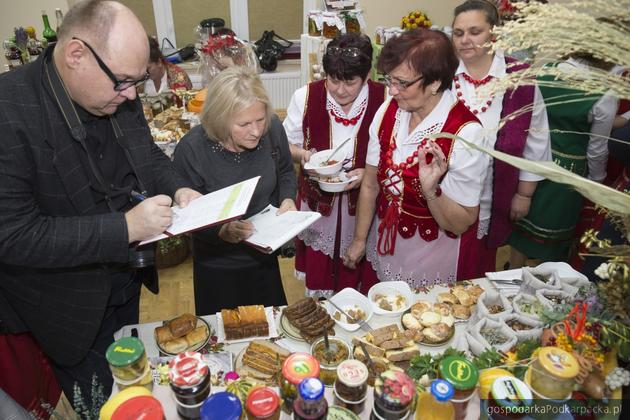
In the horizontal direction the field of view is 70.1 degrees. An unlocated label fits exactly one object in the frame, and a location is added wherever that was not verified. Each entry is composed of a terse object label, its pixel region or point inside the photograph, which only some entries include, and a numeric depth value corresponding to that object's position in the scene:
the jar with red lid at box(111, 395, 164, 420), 0.94
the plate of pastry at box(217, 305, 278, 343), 1.49
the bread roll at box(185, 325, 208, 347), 1.46
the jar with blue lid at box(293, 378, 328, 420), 0.91
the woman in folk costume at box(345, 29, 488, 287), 1.73
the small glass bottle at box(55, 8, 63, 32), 3.45
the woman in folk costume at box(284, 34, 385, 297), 2.18
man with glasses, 1.28
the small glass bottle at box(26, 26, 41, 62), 3.71
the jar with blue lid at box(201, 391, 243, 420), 0.95
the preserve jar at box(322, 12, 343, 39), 4.09
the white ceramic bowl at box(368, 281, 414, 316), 1.64
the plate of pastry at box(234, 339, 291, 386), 1.34
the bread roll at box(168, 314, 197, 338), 1.47
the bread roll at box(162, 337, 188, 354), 1.44
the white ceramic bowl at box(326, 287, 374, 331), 1.61
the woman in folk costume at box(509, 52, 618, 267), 2.29
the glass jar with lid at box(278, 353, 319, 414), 1.04
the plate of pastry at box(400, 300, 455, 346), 1.45
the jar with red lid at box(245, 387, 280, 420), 0.98
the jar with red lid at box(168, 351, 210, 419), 0.99
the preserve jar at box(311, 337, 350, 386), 1.25
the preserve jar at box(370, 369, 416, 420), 0.97
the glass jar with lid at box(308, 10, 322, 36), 4.20
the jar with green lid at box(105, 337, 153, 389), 1.07
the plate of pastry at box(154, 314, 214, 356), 1.44
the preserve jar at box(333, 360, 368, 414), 1.04
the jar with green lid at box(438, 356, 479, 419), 1.03
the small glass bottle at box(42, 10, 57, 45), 3.84
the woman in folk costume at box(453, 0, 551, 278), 2.15
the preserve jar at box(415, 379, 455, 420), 0.98
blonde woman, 1.86
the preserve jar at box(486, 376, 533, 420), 1.00
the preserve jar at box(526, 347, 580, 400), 0.99
